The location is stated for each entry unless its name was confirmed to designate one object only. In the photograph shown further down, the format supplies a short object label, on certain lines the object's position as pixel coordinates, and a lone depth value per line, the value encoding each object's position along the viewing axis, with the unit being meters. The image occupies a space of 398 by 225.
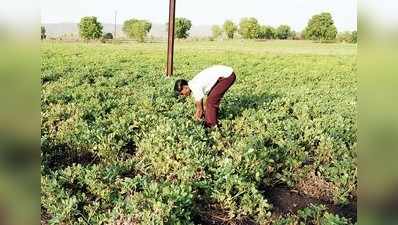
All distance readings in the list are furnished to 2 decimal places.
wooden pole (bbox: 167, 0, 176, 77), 12.41
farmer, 7.31
